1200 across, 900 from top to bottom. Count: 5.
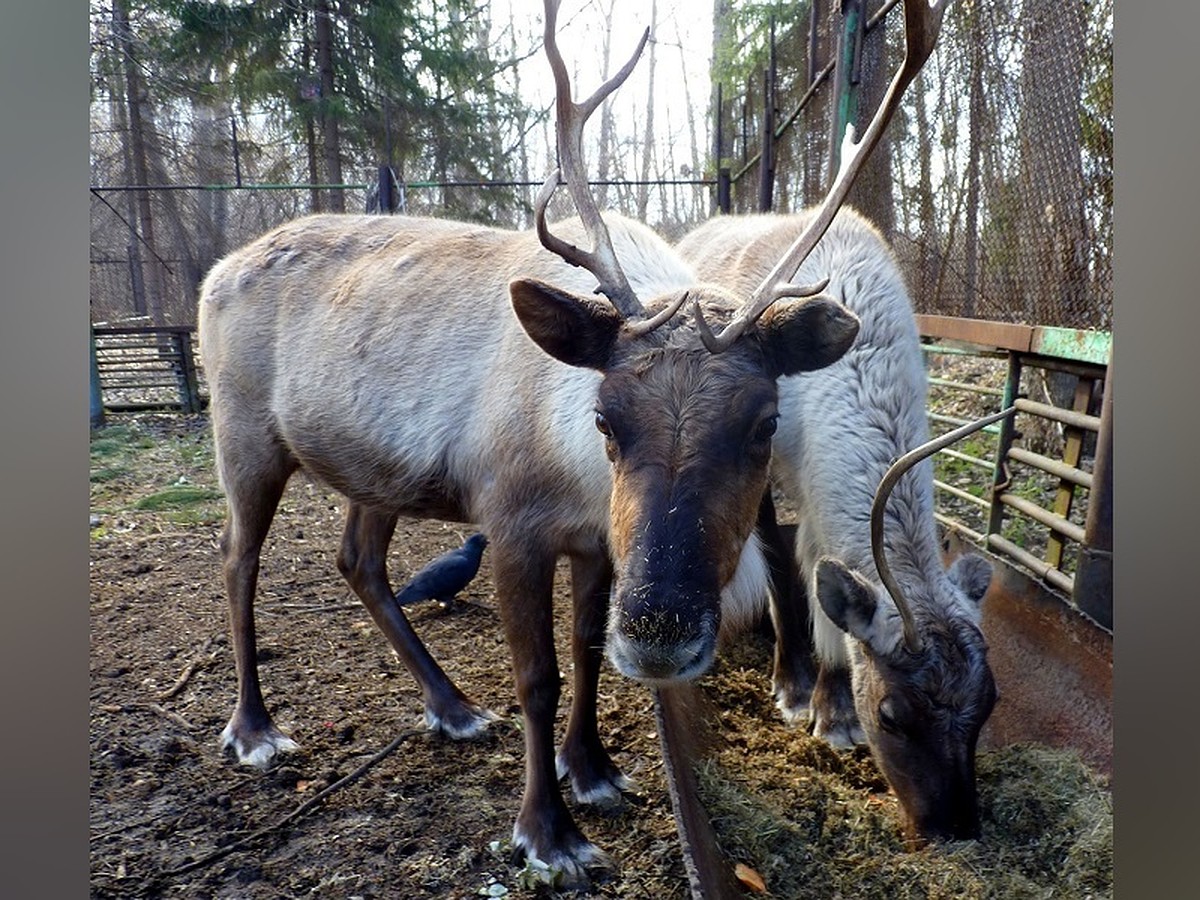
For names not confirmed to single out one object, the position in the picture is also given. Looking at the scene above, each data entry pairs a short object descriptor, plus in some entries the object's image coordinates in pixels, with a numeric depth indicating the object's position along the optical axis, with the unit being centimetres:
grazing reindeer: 174
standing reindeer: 149
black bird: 333
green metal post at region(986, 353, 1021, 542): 239
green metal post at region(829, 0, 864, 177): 319
